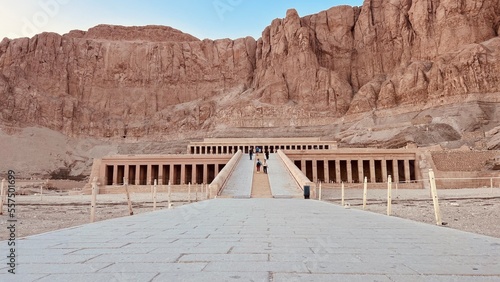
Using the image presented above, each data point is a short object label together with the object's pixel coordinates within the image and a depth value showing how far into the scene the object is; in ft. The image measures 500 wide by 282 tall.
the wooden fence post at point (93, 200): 32.04
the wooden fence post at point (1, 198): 46.17
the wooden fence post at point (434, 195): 25.96
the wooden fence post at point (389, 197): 33.22
